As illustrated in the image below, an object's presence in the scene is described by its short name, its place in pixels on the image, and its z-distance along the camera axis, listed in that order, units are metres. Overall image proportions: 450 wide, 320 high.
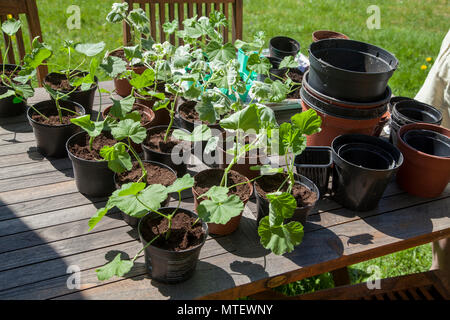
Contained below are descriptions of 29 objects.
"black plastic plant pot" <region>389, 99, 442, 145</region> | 1.89
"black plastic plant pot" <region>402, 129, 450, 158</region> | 1.77
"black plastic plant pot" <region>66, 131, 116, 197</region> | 1.51
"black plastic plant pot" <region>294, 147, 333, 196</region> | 1.58
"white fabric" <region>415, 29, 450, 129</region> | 2.22
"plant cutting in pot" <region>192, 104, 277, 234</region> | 1.24
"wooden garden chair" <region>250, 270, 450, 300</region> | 1.77
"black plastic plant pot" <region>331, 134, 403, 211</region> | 1.53
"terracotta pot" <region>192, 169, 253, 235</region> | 1.42
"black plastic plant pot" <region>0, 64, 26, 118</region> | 1.89
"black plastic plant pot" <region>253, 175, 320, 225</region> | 1.42
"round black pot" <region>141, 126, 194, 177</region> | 1.64
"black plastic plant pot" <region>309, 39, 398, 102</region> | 1.62
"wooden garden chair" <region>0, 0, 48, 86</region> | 2.19
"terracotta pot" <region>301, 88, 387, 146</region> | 1.69
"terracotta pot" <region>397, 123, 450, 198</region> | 1.62
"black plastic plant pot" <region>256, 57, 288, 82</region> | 2.22
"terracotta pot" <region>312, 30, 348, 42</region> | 2.52
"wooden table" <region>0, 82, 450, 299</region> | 1.25
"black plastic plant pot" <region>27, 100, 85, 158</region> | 1.68
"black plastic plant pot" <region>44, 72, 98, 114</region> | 1.94
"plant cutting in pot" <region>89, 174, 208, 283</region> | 1.20
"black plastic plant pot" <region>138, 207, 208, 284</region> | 1.20
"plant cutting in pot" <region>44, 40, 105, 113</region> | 1.67
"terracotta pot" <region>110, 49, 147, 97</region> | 2.11
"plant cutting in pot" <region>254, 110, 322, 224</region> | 1.39
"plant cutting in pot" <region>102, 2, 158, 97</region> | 1.63
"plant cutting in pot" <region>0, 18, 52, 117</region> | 1.65
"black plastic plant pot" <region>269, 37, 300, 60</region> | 2.37
